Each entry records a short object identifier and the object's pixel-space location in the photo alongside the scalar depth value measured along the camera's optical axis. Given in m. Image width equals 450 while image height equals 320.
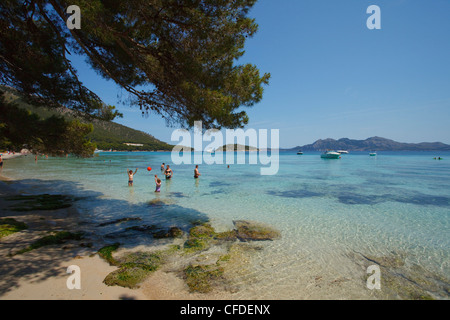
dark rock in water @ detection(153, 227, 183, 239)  8.45
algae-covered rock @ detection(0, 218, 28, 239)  7.53
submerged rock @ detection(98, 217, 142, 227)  9.66
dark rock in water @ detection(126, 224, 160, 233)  9.08
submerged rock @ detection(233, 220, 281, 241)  8.69
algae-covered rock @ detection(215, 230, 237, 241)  8.51
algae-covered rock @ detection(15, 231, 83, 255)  6.67
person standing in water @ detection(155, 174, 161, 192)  17.92
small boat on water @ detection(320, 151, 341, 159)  89.06
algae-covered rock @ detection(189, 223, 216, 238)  8.71
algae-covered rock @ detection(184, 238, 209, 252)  7.44
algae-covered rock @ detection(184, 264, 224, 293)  5.12
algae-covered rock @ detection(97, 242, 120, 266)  6.13
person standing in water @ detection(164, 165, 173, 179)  25.92
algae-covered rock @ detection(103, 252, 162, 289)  5.12
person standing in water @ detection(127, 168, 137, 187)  20.73
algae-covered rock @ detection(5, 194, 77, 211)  11.65
